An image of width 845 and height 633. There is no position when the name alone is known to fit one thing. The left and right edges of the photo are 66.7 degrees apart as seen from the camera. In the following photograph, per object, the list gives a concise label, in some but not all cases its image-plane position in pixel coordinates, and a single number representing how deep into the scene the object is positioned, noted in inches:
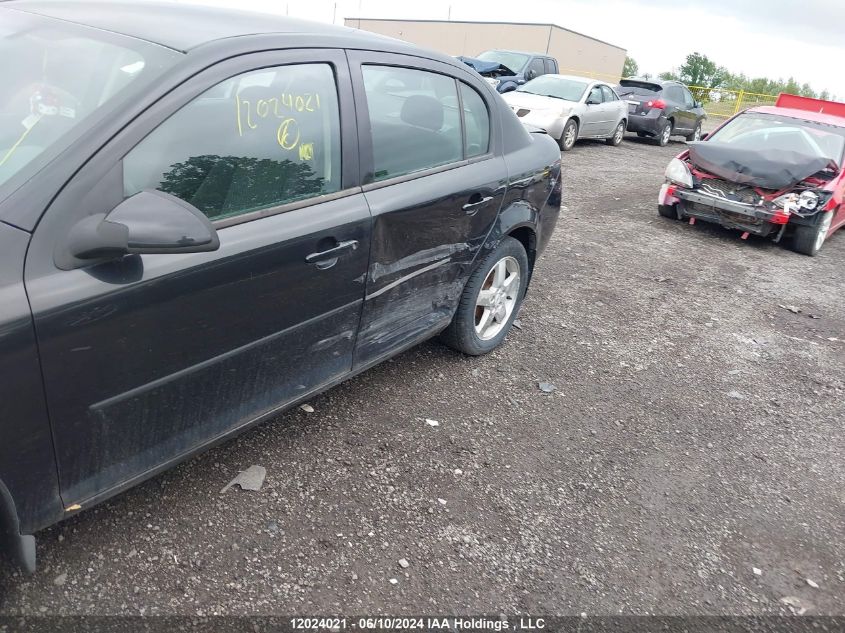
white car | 470.9
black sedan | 70.7
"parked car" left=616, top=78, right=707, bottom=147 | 637.9
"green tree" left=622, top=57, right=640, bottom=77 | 3368.6
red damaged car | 275.3
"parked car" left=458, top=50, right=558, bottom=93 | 581.9
